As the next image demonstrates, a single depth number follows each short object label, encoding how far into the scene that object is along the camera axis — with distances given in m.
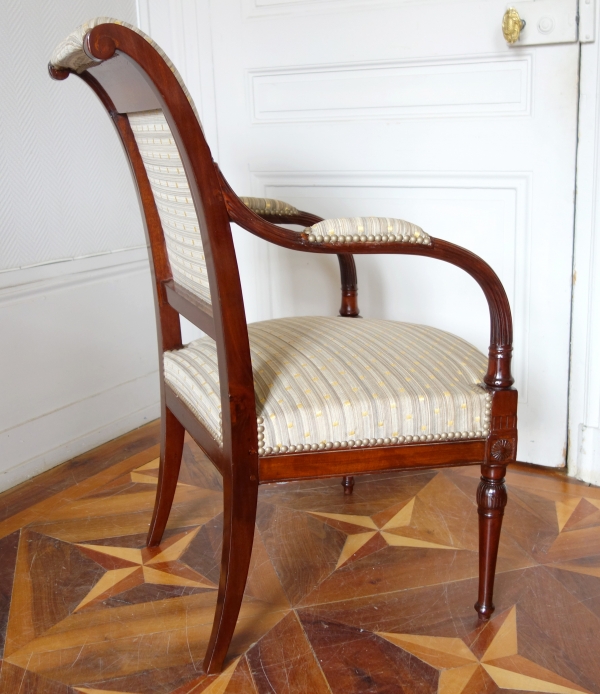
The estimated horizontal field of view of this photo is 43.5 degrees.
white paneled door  1.81
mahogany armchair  1.05
